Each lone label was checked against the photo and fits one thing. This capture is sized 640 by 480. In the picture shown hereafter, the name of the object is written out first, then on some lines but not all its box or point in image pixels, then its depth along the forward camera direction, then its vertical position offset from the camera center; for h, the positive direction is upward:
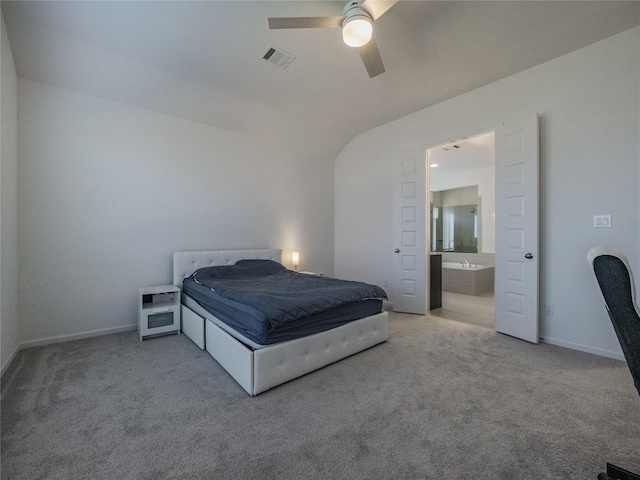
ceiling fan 1.85 +1.50
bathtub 5.53 -0.80
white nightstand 3.02 -0.81
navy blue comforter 2.19 -0.50
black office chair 1.02 -0.22
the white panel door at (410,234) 4.04 +0.09
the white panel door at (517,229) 2.96 +0.12
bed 1.99 -0.90
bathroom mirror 7.06 +0.52
